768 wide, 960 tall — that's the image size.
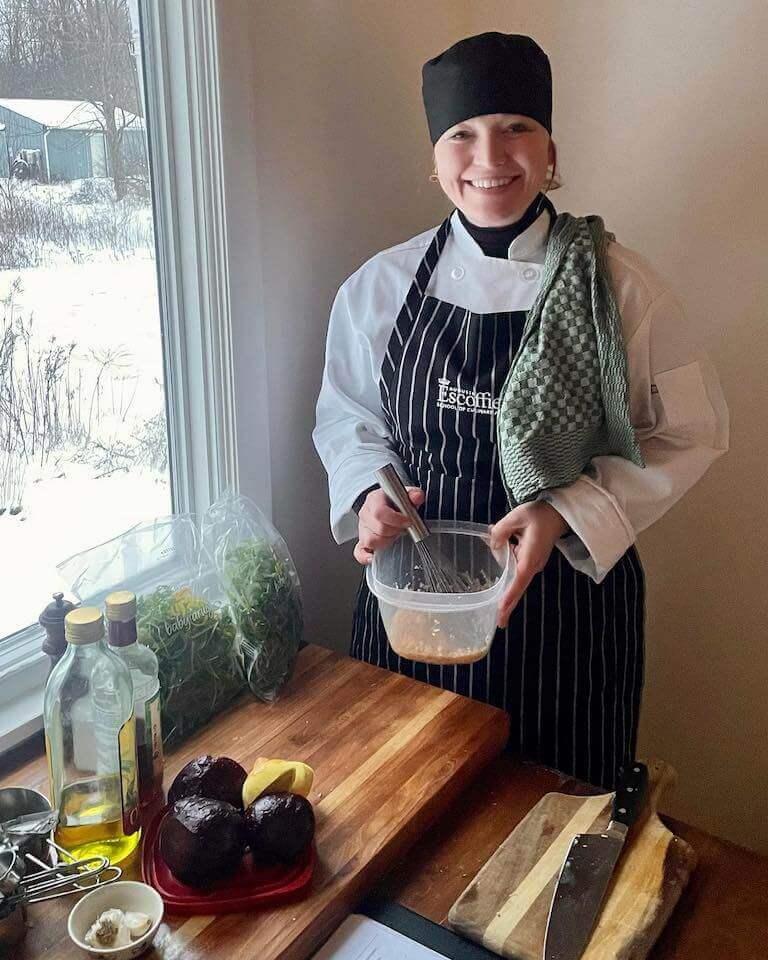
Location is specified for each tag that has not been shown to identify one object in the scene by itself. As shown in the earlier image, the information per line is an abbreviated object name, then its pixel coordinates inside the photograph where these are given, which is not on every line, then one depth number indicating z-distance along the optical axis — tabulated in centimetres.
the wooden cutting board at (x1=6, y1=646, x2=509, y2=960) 76
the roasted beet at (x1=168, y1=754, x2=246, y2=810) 86
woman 105
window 100
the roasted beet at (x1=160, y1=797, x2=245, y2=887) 77
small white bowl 71
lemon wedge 86
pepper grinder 88
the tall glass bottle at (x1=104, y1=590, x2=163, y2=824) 86
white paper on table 77
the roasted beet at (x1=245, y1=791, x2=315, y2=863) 80
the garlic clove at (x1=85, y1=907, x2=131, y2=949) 72
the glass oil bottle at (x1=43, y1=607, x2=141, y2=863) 82
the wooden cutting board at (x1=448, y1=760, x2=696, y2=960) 77
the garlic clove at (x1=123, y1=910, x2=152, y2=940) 73
